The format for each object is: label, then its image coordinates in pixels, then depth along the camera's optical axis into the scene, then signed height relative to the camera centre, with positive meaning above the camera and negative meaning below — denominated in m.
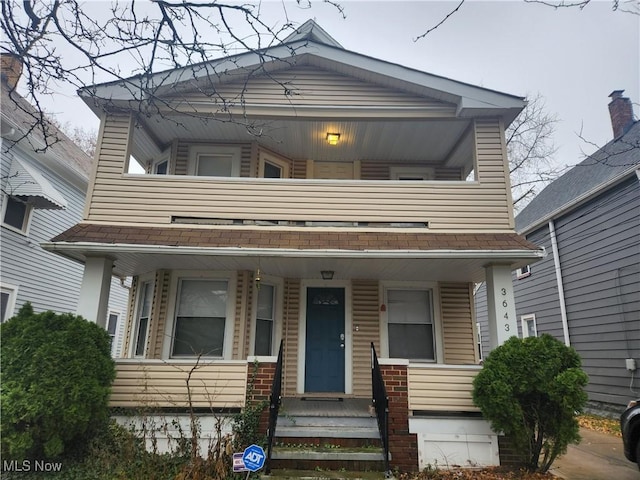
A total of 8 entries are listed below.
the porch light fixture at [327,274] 7.53 +1.39
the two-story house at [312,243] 6.00 +1.62
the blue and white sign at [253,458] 4.53 -1.20
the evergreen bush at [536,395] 5.17 -0.53
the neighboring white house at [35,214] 8.98 +3.17
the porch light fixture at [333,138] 8.09 +4.17
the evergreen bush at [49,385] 4.65 -0.49
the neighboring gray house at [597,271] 9.09 +2.15
